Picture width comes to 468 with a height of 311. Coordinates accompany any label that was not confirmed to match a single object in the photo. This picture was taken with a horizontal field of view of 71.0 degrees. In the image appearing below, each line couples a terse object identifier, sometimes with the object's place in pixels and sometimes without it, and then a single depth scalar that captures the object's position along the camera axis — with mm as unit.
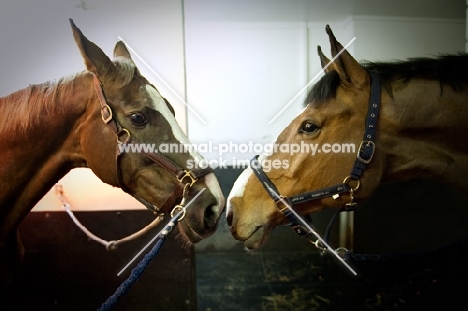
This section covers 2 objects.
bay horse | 1208
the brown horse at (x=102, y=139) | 1282
